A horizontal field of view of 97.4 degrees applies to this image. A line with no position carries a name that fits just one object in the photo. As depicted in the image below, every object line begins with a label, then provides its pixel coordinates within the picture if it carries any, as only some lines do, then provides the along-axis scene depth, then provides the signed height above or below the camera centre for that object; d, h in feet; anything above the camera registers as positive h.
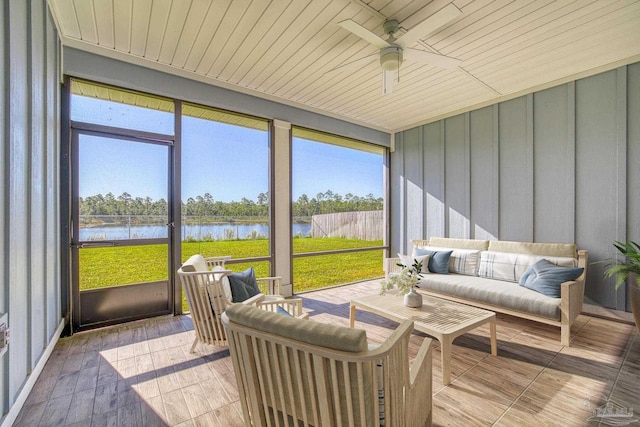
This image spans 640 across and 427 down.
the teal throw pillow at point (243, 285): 8.00 -2.11
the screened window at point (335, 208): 15.35 +0.31
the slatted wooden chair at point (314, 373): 3.05 -1.90
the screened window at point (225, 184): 12.01 +1.36
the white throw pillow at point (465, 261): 12.87 -2.25
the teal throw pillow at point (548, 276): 9.36 -2.22
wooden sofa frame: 8.64 -3.07
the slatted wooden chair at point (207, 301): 7.45 -2.33
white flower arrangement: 8.87 -2.11
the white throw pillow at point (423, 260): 13.42 -2.25
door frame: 9.79 -1.50
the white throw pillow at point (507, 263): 10.71 -2.13
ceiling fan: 6.96 +4.78
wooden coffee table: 6.92 -2.99
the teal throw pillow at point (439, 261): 13.21 -2.30
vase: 8.85 -2.74
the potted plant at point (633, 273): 8.93 -2.05
